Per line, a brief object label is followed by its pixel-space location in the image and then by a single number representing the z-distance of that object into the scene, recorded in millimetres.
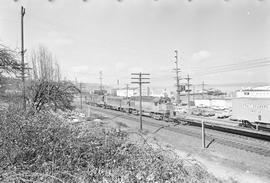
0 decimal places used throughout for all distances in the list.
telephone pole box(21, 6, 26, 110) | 10211
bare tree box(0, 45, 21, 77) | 8174
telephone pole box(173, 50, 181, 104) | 50456
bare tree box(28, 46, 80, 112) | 14977
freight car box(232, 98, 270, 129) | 18984
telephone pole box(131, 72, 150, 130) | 24062
